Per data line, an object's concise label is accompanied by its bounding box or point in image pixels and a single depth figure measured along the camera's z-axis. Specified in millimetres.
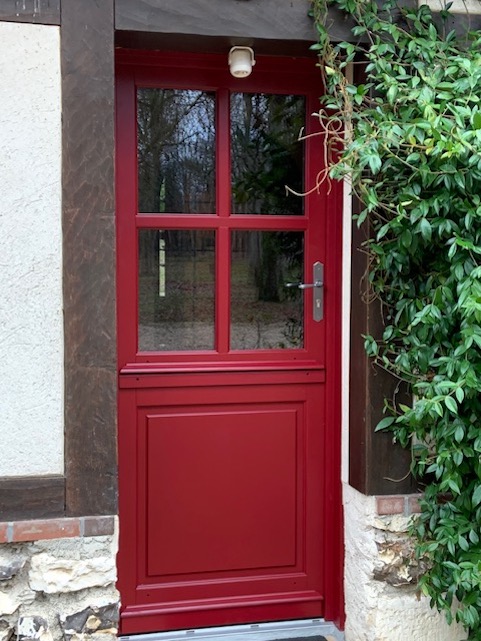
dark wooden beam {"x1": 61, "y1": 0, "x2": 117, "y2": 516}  2234
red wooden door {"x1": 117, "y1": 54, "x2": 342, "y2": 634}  2678
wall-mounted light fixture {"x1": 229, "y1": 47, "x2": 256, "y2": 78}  2467
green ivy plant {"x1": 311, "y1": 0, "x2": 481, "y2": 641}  2146
